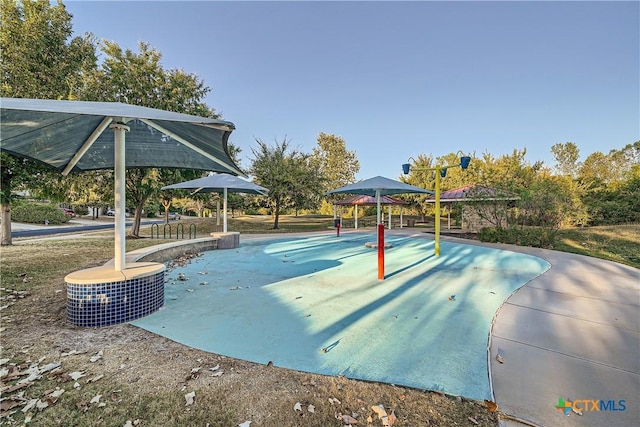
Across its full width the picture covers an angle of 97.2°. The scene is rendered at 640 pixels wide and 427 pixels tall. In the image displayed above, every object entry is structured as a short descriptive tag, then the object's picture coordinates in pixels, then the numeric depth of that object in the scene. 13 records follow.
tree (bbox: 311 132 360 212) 39.72
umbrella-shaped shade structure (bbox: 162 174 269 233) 10.43
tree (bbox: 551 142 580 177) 46.23
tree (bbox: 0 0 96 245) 8.12
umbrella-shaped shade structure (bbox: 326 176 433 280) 10.48
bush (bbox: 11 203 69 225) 21.55
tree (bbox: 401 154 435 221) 25.72
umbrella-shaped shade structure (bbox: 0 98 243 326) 2.90
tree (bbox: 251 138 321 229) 18.98
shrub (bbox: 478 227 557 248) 11.43
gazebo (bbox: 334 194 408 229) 22.10
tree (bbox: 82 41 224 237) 11.34
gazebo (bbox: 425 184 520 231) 12.30
